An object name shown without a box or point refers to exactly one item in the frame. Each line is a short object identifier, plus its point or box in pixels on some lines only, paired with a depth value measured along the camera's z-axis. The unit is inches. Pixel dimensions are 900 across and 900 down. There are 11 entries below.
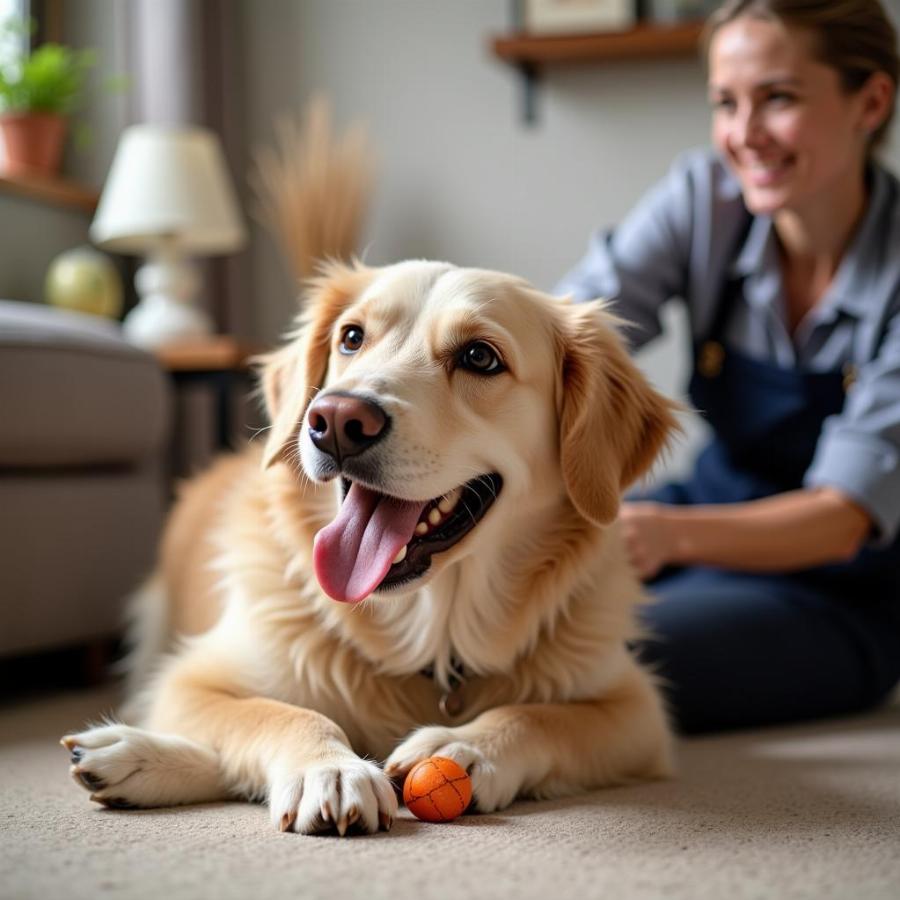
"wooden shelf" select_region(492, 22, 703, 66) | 150.2
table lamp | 136.6
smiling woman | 79.9
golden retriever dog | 51.7
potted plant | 138.6
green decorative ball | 137.0
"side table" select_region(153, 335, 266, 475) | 122.6
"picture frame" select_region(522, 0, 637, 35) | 153.6
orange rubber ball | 49.2
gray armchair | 81.0
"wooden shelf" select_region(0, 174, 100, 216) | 139.5
